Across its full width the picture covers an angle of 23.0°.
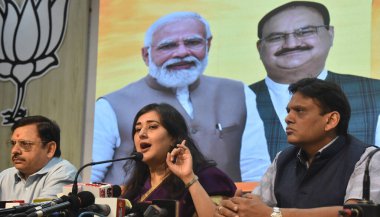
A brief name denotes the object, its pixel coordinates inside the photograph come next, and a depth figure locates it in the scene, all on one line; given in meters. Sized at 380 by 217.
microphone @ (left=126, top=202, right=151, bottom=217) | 2.74
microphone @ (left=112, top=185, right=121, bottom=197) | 2.86
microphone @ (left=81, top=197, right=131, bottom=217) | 2.69
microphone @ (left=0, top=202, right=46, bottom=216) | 2.62
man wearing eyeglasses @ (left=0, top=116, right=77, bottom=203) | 3.64
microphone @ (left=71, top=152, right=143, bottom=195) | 2.99
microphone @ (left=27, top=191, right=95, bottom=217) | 2.58
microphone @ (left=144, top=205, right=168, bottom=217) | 2.69
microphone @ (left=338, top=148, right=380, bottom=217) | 2.49
